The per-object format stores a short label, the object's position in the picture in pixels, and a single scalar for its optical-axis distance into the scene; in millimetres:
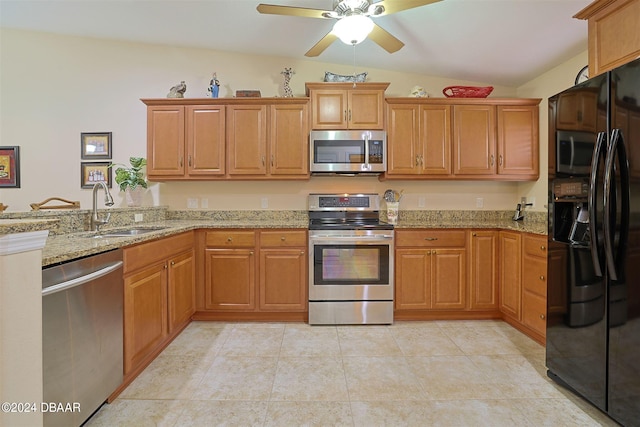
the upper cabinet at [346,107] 3086
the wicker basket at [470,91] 3189
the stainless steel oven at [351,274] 2855
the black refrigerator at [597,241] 1427
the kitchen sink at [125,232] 2104
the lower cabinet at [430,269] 2924
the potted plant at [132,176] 3227
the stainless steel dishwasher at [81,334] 1284
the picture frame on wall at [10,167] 3590
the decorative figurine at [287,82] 3240
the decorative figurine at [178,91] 3197
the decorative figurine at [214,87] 3213
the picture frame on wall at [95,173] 3562
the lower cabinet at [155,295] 1866
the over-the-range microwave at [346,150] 3074
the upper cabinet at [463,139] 3146
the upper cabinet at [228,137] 3121
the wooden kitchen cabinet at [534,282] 2423
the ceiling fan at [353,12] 1928
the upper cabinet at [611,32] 1633
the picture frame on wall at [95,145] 3557
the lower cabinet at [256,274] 2904
